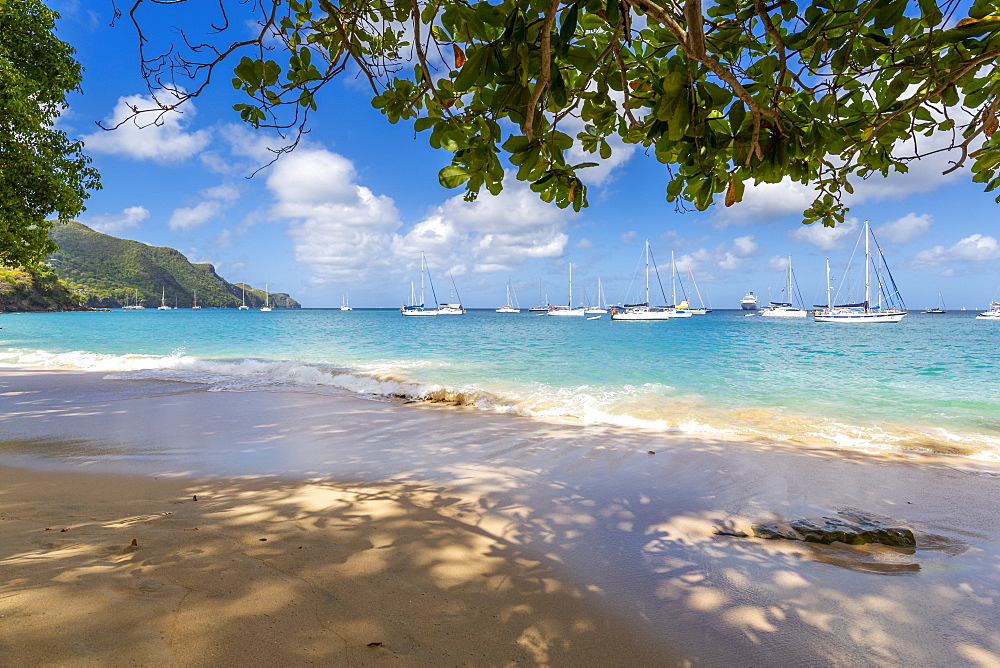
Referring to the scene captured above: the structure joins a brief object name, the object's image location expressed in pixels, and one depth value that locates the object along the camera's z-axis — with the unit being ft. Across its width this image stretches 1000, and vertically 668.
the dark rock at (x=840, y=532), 9.93
